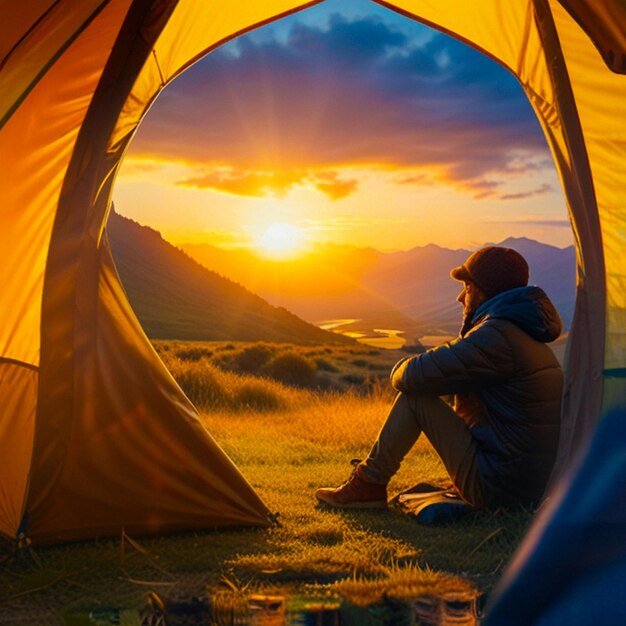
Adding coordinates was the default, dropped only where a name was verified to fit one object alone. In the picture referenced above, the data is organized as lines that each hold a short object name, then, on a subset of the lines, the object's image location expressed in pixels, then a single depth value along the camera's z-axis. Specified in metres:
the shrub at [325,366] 19.72
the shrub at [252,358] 18.20
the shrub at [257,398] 11.08
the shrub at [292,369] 16.80
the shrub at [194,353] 19.33
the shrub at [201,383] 11.30
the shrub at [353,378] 18.88
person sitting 4.52
